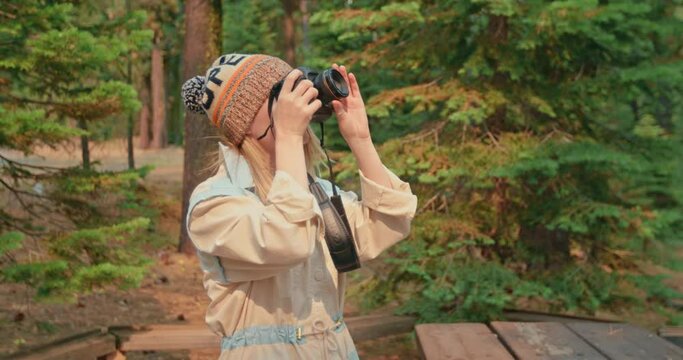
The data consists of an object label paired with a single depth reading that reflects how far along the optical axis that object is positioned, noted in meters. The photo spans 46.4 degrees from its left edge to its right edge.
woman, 2.14
